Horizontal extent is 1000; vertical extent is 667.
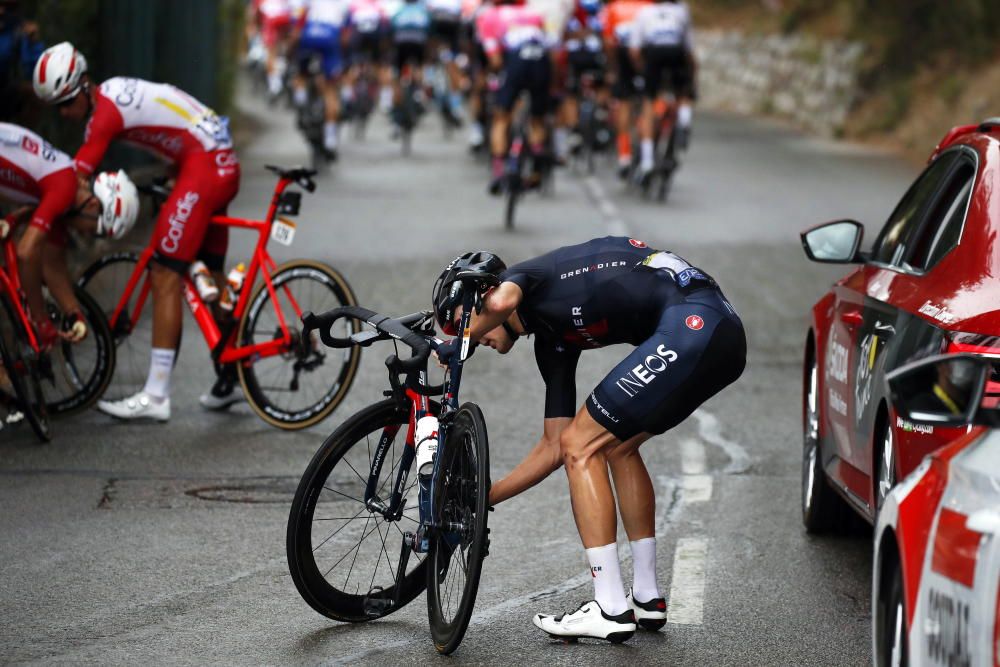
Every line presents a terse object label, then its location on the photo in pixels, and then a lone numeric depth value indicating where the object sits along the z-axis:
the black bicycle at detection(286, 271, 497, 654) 11.60
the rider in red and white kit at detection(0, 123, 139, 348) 18.47
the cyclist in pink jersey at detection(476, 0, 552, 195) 38.31
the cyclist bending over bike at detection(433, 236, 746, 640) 11.84
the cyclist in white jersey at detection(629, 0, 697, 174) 40.69
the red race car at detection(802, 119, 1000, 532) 11.29
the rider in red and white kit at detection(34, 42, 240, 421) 18.86
